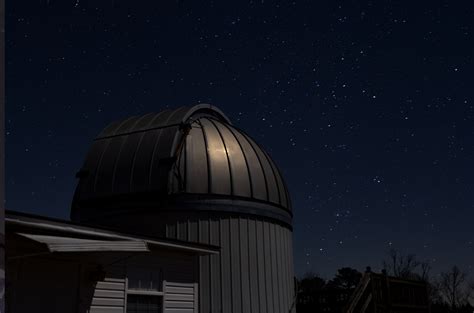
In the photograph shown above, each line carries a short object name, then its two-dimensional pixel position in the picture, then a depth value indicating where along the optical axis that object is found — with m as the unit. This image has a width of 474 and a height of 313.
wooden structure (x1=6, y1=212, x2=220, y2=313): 7.01
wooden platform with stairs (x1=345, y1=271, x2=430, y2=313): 12.66
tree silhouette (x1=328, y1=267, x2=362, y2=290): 53.12
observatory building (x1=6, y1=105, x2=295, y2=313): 10.38
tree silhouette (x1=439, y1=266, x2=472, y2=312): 61.38
